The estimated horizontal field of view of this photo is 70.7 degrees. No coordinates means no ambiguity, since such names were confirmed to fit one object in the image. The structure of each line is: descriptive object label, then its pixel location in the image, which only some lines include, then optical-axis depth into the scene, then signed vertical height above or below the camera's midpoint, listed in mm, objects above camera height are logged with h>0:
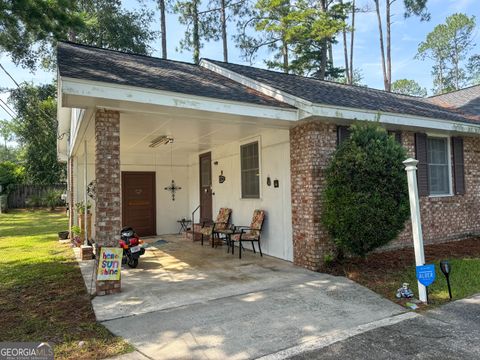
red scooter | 6648 -1050
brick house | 4926 +1271
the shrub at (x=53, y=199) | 22312 -145
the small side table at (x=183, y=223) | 11828 -1046
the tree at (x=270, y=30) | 19734 +9682
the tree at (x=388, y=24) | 20766 +10448
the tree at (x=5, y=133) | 53447 +10542
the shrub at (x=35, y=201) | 22780 -262
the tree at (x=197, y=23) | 20203 +10249
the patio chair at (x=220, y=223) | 8799 -808
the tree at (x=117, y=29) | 20516 +10402
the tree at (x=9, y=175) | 22516 +1628
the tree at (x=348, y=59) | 23188 +9053
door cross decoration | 11789 +200
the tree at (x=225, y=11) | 20075 +10906
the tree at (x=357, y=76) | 31233 +10524
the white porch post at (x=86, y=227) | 7885 -726
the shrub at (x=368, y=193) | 5535 -78
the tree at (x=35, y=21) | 6590 +3638
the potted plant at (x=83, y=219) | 8984 -620
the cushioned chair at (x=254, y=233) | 7379 -920
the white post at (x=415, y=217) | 4395 -402
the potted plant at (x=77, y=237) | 8765 -1116
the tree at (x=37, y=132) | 24156 +4707
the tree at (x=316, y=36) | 19094 +8945
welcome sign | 4656 -940
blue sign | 4234 -1093
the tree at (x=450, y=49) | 28766 +12192
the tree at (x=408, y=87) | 37188 +11146
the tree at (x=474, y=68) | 29625 +10413
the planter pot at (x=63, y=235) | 10523 -1197
